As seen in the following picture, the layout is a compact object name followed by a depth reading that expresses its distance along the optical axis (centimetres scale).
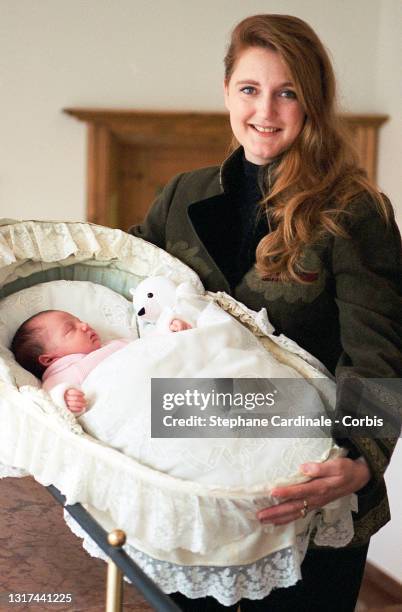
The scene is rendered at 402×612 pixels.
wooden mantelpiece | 444
